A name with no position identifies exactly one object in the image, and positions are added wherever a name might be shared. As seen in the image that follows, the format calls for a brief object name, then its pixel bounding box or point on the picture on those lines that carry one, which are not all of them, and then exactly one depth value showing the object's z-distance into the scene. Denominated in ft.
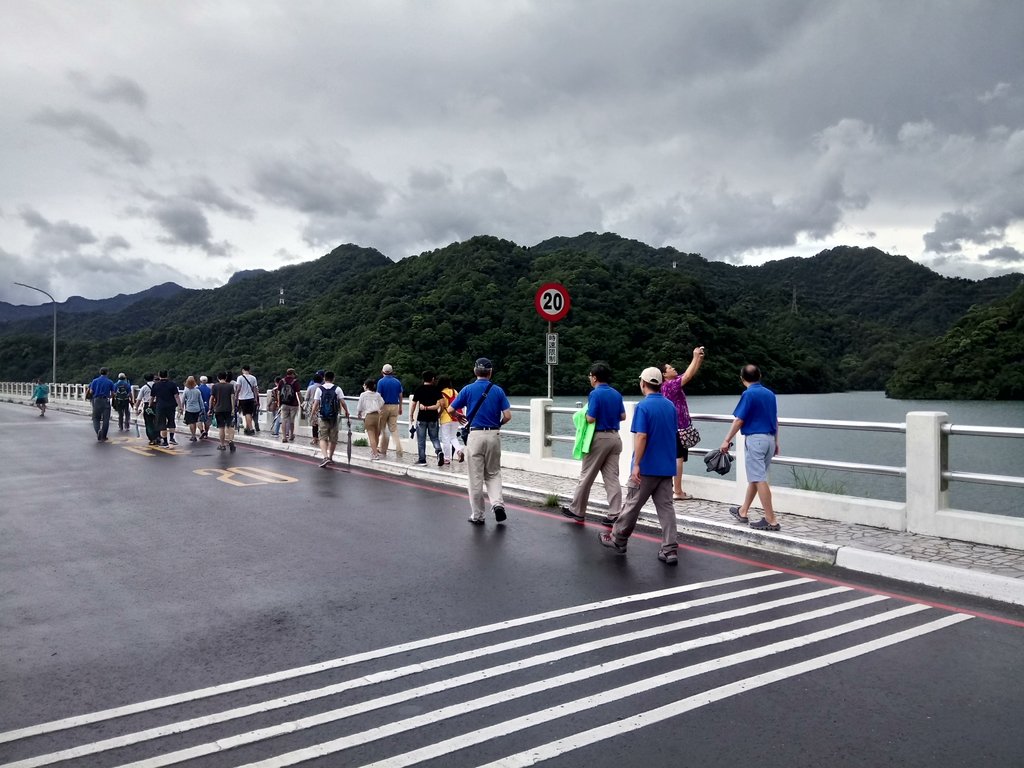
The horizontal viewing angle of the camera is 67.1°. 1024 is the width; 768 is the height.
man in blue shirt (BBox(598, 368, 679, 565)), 23.32
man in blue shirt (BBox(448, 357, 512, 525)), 30.09
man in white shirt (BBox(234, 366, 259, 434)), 68.39
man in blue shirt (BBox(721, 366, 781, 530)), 26.14
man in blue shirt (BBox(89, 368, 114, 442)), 68.90
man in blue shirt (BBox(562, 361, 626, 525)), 28.04
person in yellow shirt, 47.50
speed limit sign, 39.50
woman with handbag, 30.35
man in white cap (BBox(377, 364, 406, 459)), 51.65
